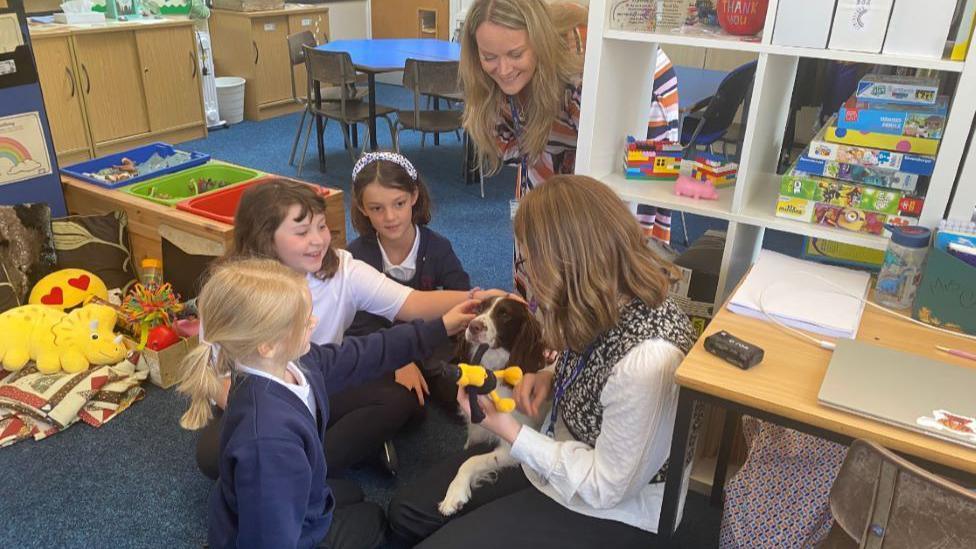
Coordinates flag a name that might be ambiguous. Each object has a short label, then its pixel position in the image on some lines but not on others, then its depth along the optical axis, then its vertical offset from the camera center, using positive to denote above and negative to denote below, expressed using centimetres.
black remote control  127 -59
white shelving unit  149 -32
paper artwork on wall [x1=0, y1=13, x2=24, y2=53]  263 -23
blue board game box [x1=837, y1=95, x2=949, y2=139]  156 -24
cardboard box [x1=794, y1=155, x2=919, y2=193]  160 -37
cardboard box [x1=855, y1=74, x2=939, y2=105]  157 -19
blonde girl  121 -71
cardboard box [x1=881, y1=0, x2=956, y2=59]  145 -5
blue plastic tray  301 -79
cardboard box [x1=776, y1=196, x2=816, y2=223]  171 -47
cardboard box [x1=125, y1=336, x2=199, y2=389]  247 -125
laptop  111 -60
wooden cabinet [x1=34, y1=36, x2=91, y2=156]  456 -76
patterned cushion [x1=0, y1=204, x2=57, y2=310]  262 -96
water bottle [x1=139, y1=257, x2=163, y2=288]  277 -107
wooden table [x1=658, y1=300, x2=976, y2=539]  108 -62
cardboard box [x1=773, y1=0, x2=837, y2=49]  153 -6
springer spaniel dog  174 -82
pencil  134 -61
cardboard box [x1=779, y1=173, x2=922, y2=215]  161 -42
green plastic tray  296 -82
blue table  452 -46
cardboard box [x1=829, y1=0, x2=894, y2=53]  149 -5
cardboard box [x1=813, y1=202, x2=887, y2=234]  164 -48
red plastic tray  271 -82
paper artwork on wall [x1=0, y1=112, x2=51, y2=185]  274 -65
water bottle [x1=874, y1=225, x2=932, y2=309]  149 -52
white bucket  588 -94
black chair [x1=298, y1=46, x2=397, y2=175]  445 -61
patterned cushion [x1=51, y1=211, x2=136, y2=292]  276 -98
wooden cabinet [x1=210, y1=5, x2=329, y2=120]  597 -58
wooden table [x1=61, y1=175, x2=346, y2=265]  257 -86
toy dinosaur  239 -116
